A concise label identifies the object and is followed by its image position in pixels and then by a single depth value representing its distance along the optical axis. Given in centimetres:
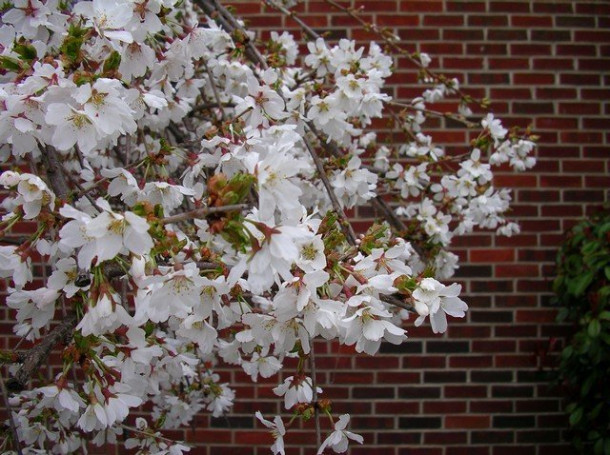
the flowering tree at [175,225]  86
